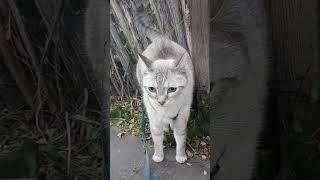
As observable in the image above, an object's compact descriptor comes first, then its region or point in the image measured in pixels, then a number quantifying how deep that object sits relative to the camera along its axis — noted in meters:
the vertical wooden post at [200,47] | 1.42
